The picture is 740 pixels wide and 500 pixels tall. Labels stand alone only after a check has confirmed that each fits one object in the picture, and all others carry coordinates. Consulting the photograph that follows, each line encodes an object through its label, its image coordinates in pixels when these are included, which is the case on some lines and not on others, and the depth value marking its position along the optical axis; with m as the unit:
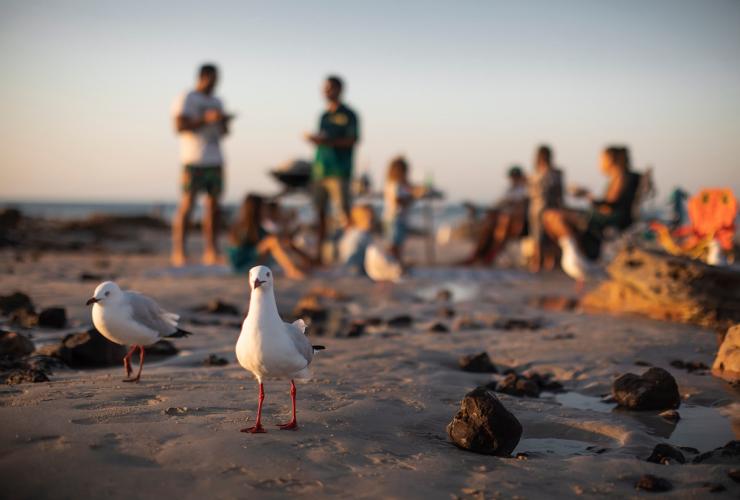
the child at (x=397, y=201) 13.05
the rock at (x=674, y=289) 7.14
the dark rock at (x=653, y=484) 2.94
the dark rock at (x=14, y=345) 5.04
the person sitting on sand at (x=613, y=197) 11.68
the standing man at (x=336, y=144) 11.41
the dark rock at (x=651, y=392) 4.42
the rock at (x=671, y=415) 4.20
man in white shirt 10.91
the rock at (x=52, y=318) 6.34
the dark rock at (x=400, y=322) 7.45
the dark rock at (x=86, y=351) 5.14
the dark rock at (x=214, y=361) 5.28
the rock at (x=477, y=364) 5.42
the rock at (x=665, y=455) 3.34
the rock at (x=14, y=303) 6.71
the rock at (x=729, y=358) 5.14
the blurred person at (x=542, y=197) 12.71
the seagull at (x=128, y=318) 4.41
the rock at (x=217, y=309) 7.79
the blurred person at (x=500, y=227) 13.73
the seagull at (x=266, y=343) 3.46
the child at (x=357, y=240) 11.48
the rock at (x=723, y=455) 3.26
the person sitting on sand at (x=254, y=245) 10.80
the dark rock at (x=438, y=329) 7.07
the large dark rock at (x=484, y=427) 3.47
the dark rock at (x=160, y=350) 5.73
